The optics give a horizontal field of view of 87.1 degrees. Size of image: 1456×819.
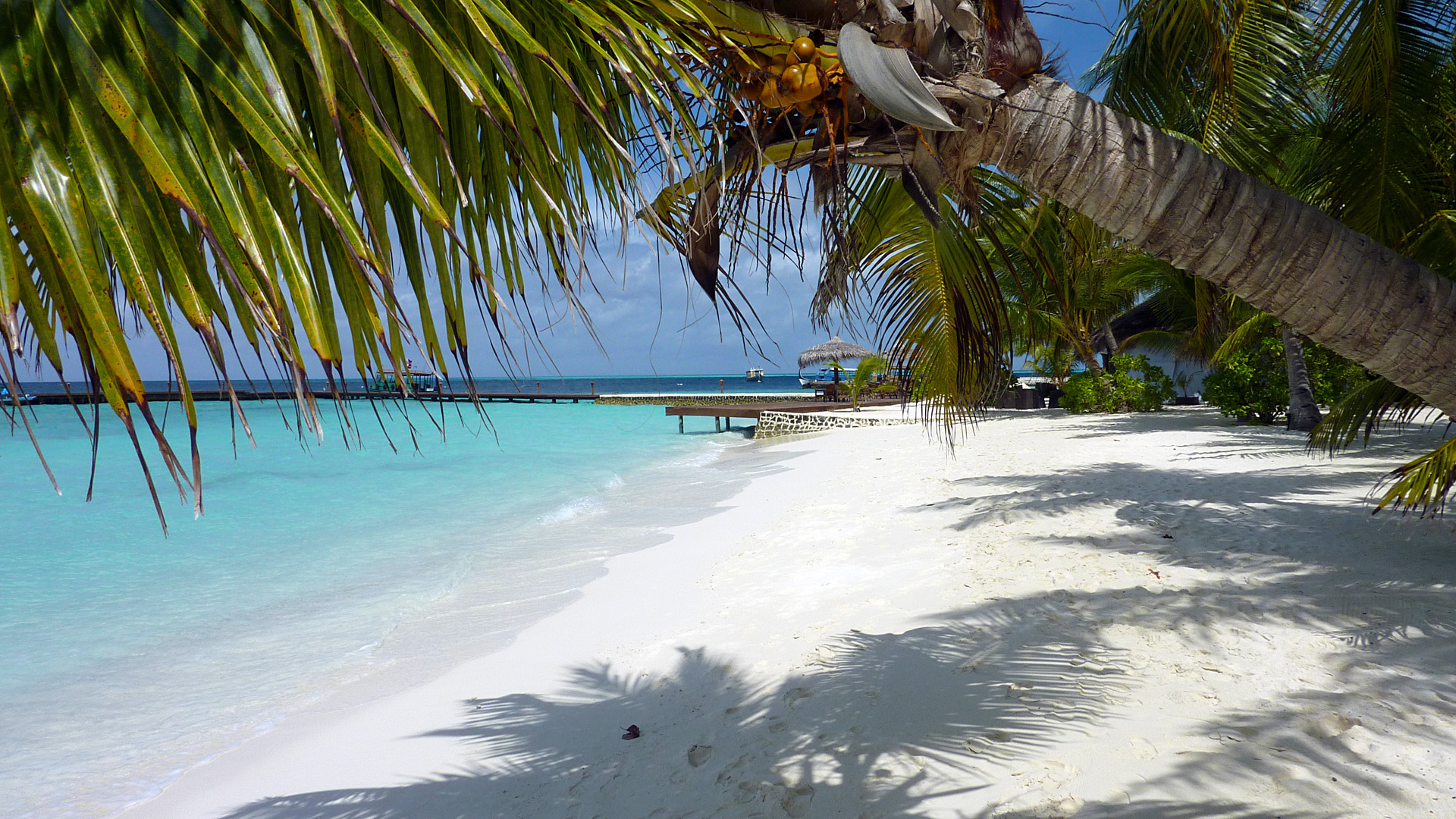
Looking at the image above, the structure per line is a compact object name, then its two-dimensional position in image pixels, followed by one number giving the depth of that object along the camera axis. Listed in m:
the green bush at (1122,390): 17.58
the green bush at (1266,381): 11.84
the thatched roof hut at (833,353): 29.14
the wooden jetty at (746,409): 21.31
